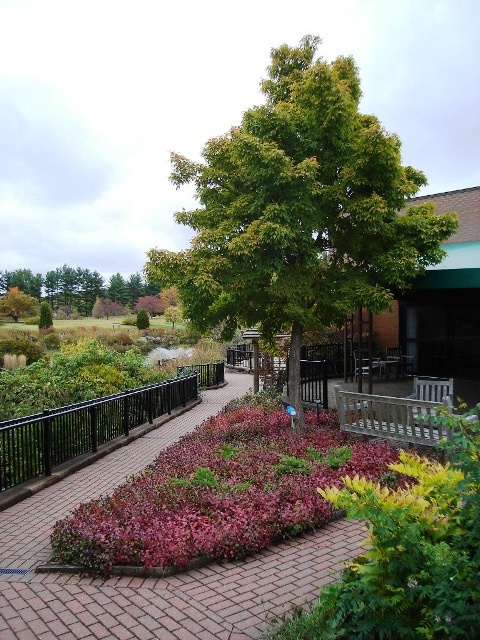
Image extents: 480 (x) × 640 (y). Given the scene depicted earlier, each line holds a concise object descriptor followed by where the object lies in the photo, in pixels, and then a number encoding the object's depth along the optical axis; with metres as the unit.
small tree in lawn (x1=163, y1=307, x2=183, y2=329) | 50.56
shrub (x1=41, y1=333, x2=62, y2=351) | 34.34
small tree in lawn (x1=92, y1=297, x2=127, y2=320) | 72.81
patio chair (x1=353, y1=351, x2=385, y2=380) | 14.82
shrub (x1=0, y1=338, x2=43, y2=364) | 23.69
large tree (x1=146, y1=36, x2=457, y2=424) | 7.74
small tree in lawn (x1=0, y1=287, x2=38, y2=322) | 56.84
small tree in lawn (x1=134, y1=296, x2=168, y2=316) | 72.69
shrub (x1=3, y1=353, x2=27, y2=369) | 21.44
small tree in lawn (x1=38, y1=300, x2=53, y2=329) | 46.00
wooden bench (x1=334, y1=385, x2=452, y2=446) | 6.93
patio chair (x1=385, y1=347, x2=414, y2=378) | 15.43
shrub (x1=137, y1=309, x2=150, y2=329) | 49.47
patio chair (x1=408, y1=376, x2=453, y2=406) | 9.37
